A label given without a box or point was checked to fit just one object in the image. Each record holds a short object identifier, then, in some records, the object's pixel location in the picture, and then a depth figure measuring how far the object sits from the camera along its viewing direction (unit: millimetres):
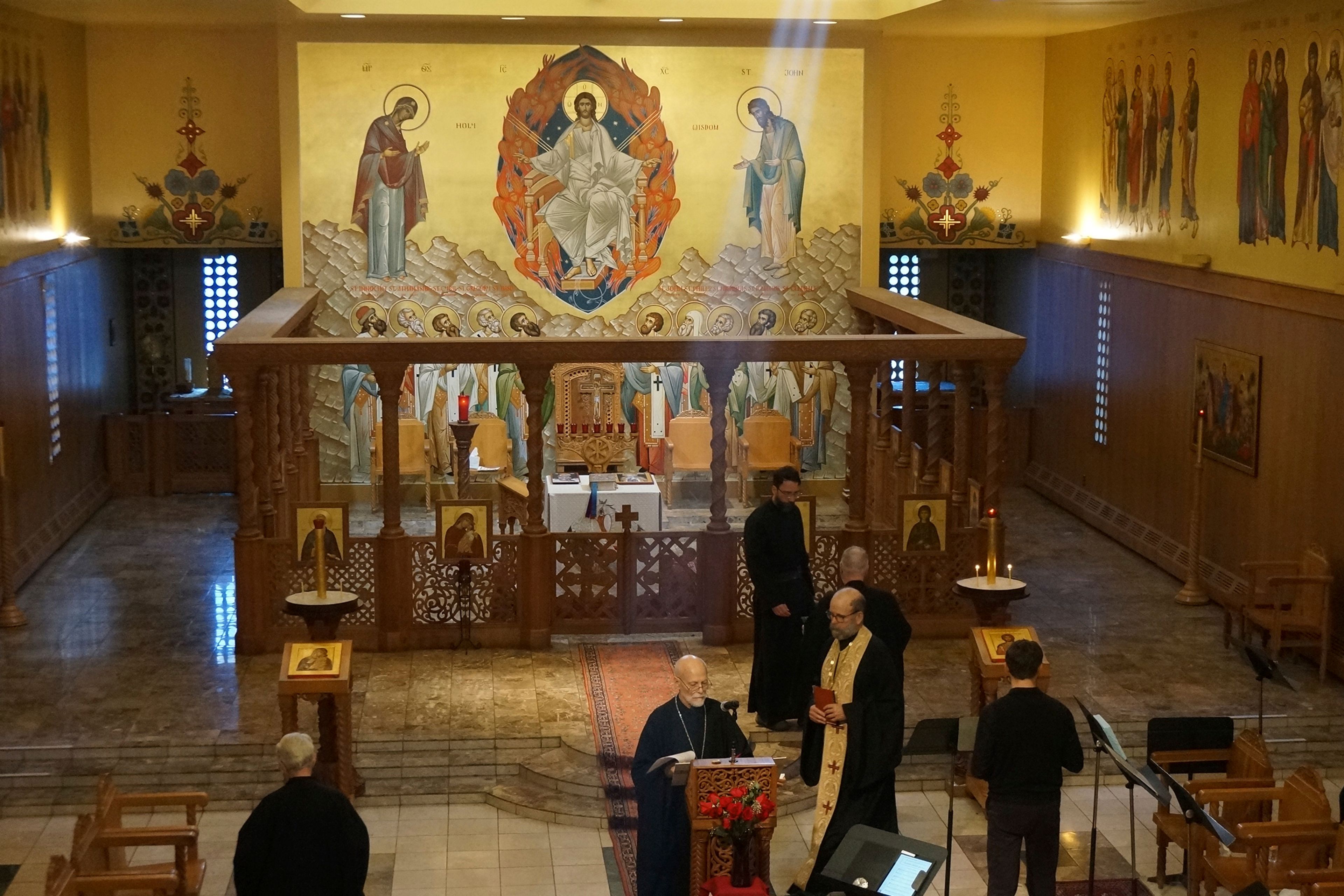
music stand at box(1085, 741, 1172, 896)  8445
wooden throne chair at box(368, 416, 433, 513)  18297
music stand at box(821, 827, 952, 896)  7789
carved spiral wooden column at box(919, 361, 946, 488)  15992
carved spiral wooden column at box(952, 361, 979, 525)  14438
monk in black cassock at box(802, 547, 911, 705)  9992
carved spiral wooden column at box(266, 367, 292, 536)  14609
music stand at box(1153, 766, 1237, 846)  7773
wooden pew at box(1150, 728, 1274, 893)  9219
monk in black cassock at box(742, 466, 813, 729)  11406
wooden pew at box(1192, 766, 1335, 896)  8609
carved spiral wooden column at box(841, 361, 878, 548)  13219
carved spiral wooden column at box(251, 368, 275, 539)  13086
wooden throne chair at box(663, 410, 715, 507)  18516
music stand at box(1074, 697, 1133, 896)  8562
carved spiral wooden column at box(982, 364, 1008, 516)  13242
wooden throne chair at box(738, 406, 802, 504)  18531
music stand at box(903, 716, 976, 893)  8945
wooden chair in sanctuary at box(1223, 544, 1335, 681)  12844
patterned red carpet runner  10828
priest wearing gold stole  9086
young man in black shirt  8453
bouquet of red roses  8234
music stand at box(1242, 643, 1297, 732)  10188
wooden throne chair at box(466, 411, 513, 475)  18531
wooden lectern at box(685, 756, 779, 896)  8320
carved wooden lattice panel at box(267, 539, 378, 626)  13102
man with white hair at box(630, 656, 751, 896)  8594
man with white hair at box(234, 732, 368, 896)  7402
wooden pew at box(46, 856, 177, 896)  7512
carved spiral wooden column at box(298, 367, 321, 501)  16984
